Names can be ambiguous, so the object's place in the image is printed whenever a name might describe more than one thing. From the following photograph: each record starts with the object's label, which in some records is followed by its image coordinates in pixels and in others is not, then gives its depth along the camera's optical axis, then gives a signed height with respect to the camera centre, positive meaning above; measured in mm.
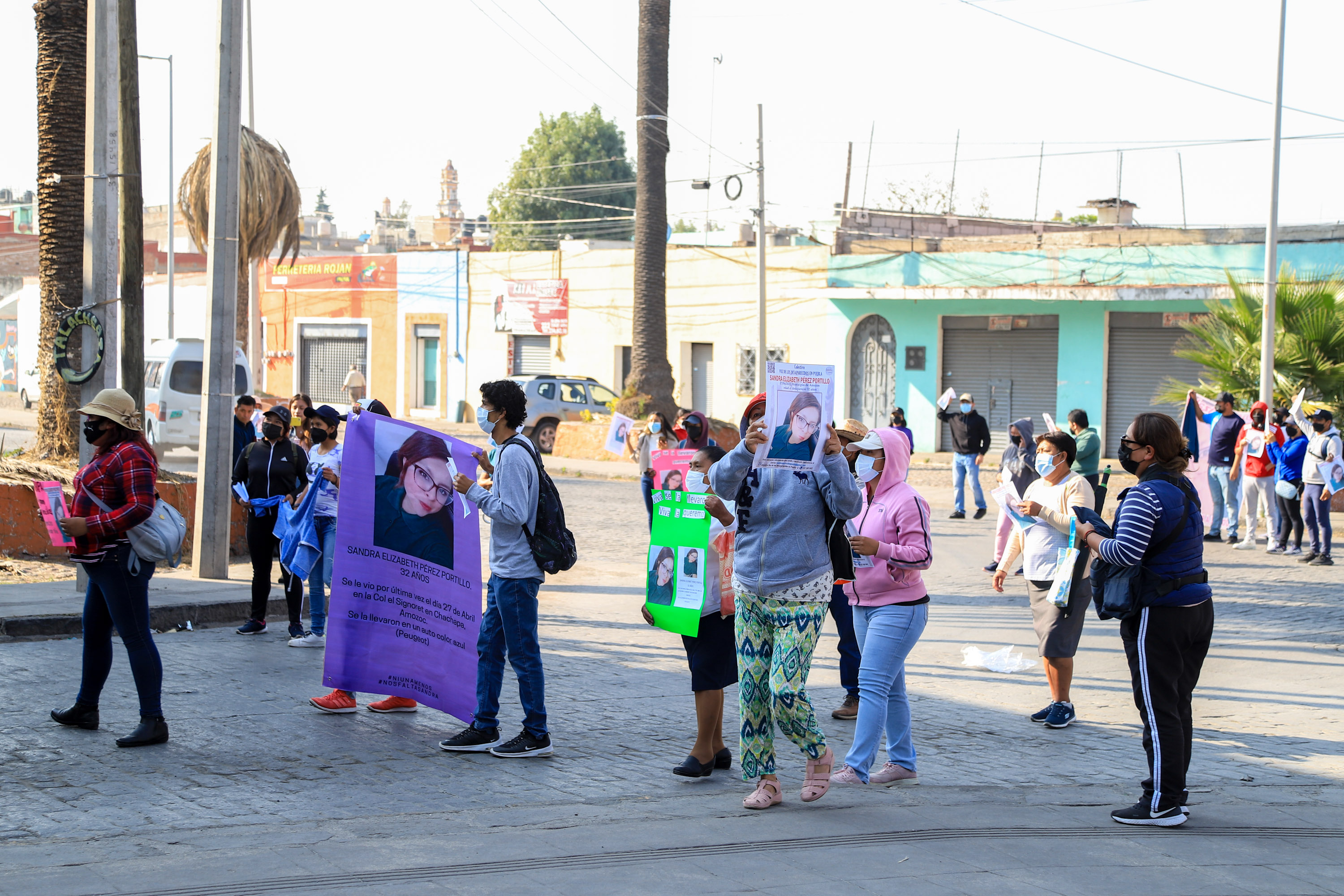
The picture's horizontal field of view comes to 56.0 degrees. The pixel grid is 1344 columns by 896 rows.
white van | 23328 -57
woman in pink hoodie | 5969 -959
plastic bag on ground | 9148 -1879
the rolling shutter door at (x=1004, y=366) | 29547 +921
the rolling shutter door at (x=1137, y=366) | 27562 +897
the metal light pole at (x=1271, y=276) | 18094 +1954
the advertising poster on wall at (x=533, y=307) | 39875 +2878
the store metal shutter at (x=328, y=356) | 45031 +1344
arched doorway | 32156 +822
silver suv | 28984 -76
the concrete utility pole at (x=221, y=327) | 11367 +586
